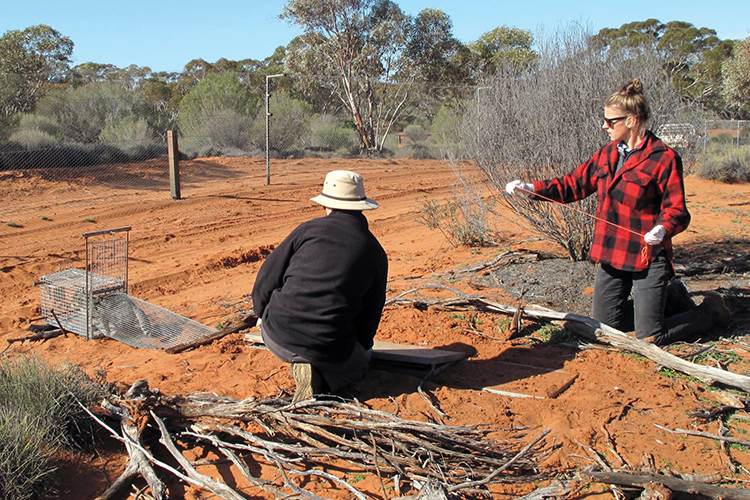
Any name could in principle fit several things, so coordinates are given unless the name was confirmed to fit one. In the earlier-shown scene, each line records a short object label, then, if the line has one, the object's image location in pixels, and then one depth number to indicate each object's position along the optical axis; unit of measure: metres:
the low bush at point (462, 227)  8.71
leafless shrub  6.32
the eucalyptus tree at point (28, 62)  16.84
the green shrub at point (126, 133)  17.12
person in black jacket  3.69
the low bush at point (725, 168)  16.78
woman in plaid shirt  4.32
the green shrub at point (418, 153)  28.52
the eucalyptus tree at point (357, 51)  27.03
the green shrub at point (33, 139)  14.77
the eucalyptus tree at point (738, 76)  27.41
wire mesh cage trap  5.47
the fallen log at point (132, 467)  3.05
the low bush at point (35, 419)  2.96
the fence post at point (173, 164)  13.09
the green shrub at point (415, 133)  40.66
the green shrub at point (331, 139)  26.77
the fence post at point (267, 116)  15.16
